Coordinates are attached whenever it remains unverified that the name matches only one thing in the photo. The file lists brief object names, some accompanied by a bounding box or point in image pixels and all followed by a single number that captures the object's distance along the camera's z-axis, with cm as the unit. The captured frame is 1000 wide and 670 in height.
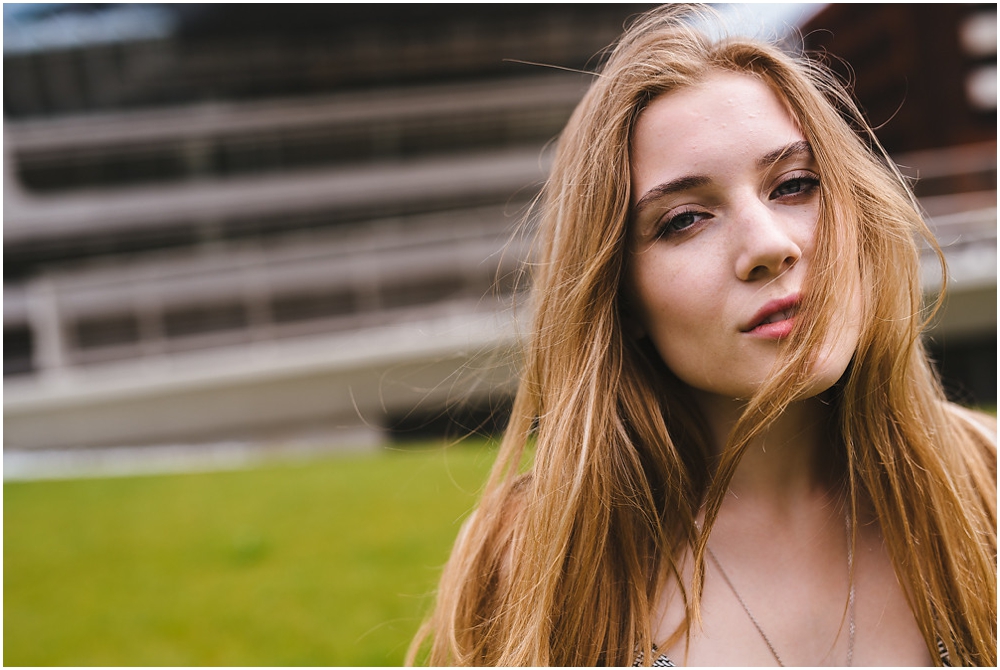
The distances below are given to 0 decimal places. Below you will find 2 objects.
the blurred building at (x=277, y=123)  1440
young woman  83
